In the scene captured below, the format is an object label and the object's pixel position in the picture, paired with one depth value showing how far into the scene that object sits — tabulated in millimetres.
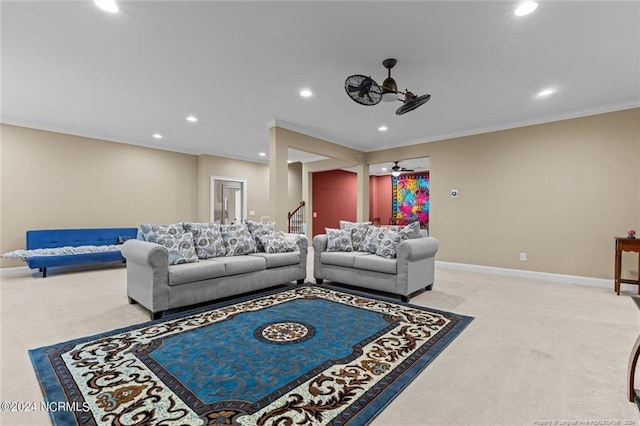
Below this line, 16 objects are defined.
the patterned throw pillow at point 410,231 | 3955
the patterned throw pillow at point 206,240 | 3683
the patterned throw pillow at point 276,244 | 4188
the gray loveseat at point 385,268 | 3555
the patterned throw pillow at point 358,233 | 4473
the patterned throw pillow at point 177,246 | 3283
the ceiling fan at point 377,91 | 2959
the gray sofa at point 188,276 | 2947
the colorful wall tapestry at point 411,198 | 10836
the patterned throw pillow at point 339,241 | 4406
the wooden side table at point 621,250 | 3888
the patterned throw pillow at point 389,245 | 3818
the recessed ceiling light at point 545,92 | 3912
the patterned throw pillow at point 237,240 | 3990
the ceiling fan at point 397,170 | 8711
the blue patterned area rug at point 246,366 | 1578
